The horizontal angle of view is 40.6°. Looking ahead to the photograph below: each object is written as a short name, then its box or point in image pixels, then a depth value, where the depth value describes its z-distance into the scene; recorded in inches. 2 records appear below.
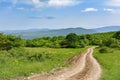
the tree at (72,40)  2698.9
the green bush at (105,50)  1560.3
